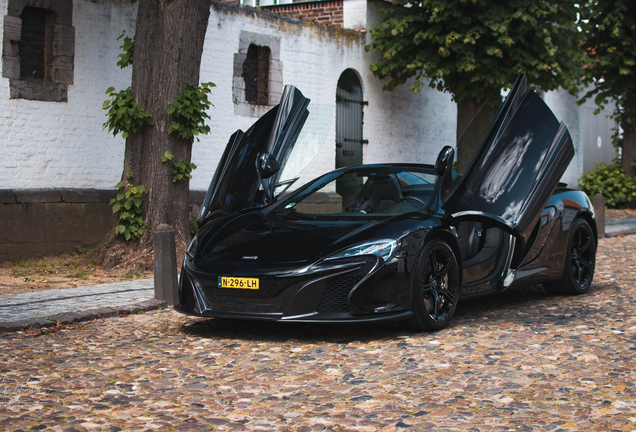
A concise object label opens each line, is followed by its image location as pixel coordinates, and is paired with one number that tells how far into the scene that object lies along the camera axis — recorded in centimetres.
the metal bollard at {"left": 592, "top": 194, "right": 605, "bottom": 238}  1440
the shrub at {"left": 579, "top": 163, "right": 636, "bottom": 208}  2175
